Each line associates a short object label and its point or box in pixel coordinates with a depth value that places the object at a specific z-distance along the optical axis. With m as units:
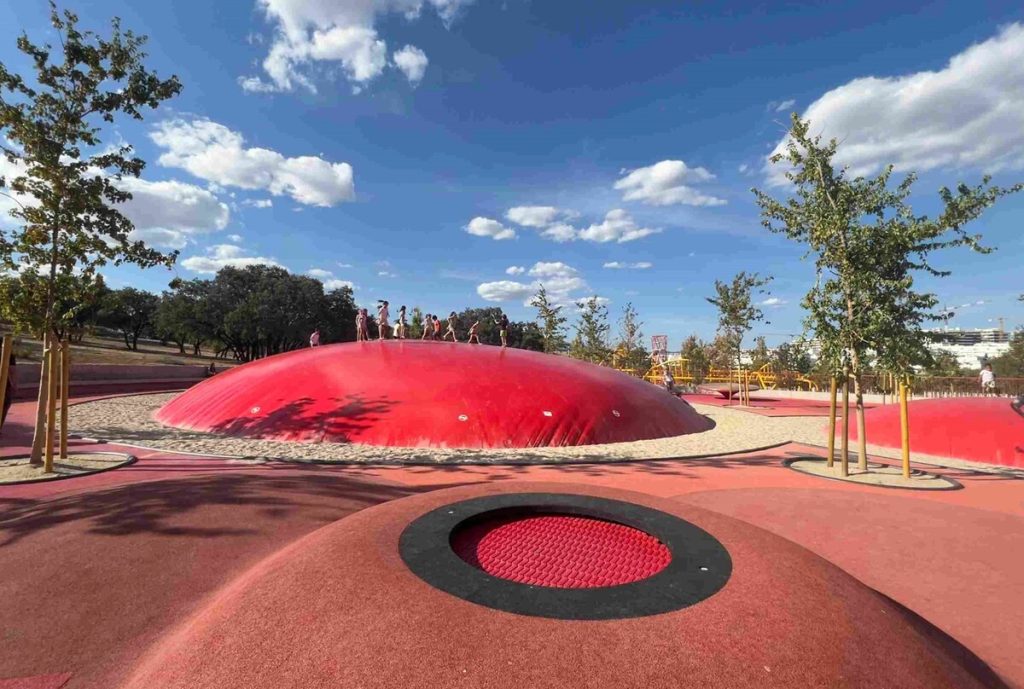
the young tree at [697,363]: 38.19
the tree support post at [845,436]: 9.41
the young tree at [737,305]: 27.56
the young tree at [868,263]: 9.22
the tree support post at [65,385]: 8.31
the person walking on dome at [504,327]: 19.94
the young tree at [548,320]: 39.94
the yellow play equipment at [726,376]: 35.81
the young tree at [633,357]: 39.03
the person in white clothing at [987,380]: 19.00
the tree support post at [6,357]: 8.12
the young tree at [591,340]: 39.50
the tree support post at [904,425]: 9.41
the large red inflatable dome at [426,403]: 12.62
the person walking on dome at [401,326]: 19.94
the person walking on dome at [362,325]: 19.89
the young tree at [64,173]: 8.49
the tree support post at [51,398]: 7.91
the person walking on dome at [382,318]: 18.58
